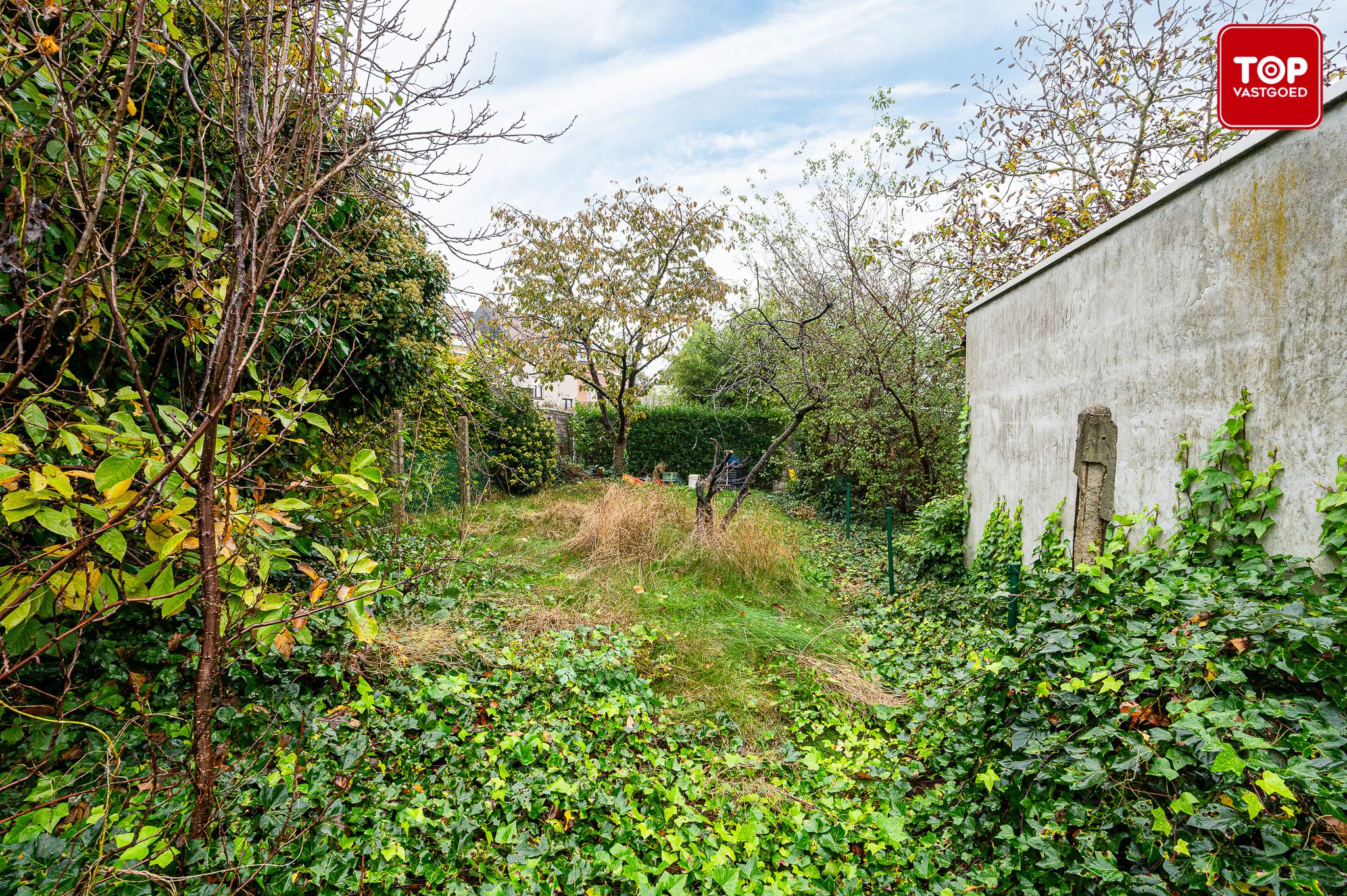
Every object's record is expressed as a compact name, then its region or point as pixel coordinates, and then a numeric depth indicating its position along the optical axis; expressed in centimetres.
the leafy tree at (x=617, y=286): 1116
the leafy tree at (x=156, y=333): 127
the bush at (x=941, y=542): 554
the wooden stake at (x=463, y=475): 738
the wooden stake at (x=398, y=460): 463
